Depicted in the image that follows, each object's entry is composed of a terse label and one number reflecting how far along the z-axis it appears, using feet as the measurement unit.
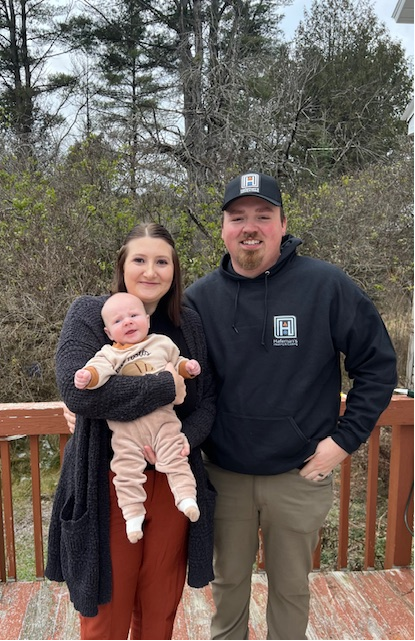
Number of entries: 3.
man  5.92
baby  4.91
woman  4.97
